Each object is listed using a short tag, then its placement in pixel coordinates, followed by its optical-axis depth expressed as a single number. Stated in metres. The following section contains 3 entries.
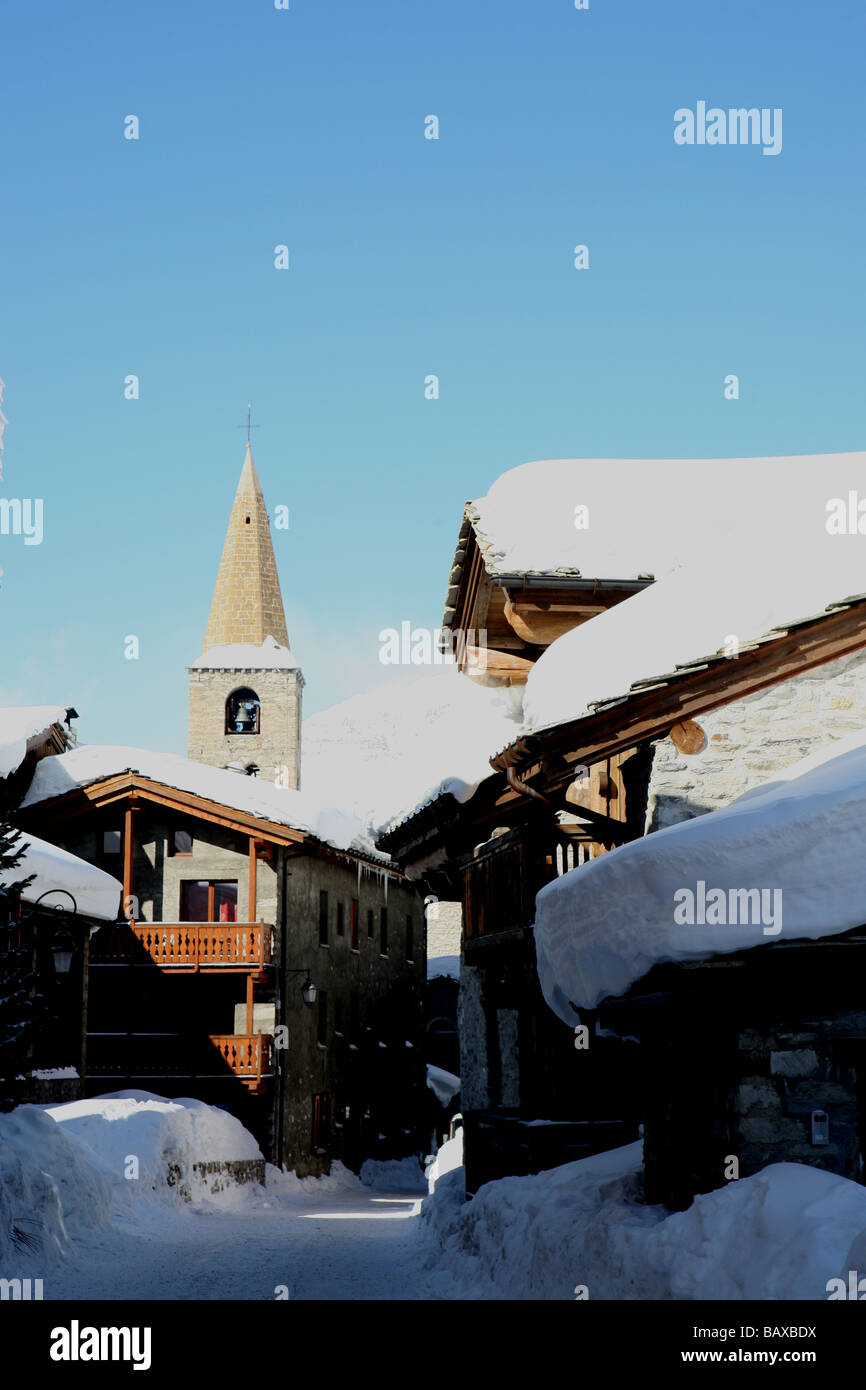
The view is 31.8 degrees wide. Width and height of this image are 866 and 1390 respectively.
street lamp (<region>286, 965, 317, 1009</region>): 30.70
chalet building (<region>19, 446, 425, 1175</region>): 30.69
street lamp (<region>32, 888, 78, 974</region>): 17.57
